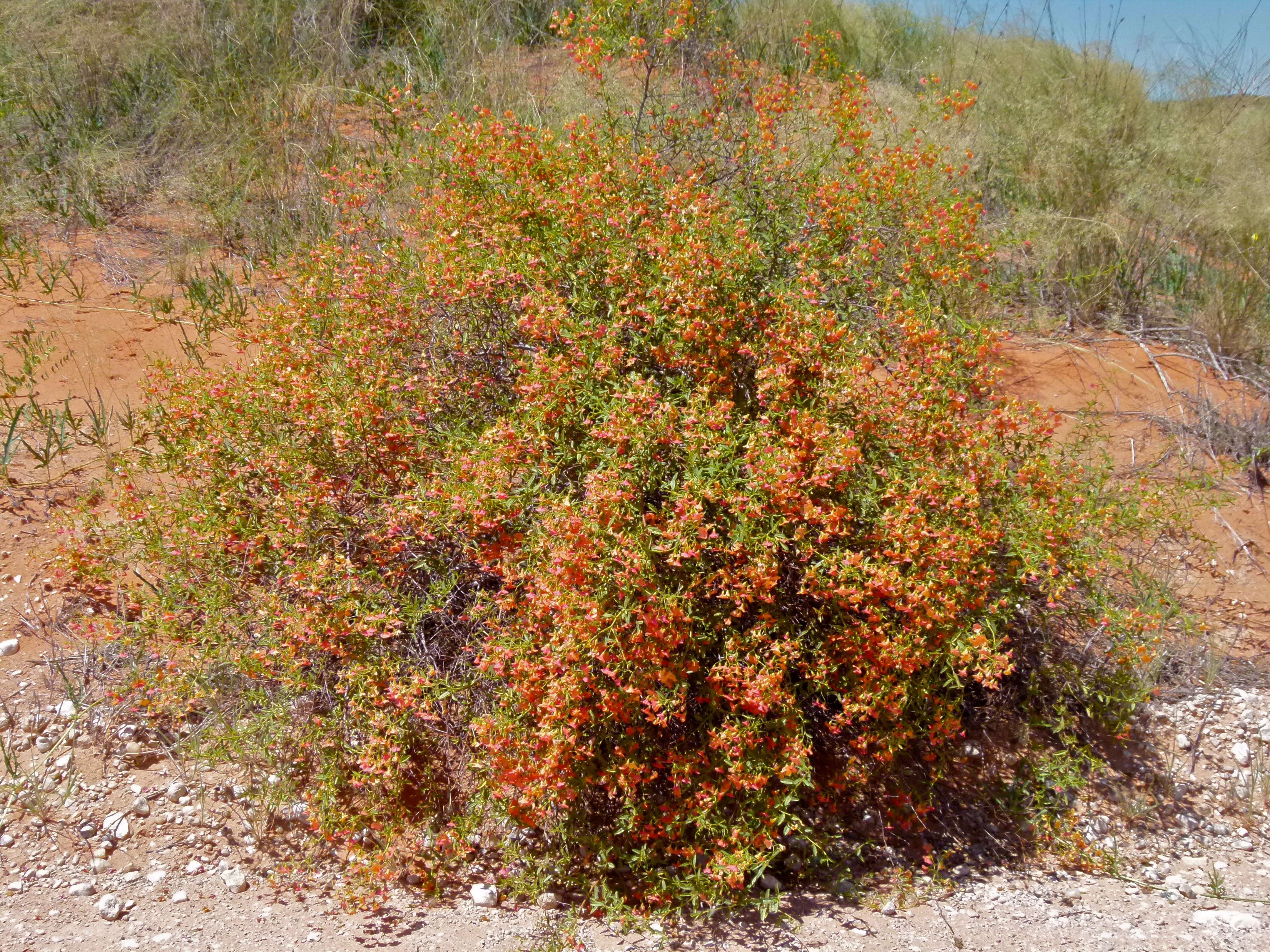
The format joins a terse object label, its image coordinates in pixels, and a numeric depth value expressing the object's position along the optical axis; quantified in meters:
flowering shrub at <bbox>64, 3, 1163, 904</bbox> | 2.65
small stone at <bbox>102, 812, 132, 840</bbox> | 2.93
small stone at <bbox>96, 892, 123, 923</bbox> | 2.66
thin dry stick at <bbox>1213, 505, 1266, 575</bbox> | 4.35
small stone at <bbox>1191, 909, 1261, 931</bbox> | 2.78
